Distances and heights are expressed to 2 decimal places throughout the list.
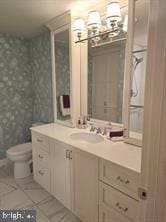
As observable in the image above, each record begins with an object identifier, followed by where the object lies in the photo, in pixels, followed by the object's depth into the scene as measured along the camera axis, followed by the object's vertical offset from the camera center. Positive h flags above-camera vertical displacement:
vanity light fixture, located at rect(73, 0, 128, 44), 1.65 +0.70
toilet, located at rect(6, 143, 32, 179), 2.50 -0.98
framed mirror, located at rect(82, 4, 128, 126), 1.85 +0.16
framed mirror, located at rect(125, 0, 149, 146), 1.48 +0.17
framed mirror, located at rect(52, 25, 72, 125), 2.32 +0.22
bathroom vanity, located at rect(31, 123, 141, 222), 1.26 -0.73
